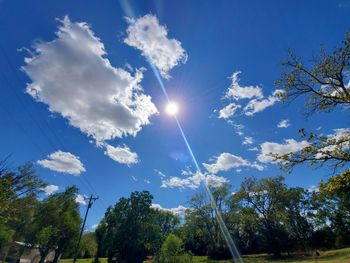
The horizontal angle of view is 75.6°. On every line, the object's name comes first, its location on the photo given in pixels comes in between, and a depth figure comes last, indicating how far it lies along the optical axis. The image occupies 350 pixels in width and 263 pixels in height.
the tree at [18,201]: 16.02
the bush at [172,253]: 22.44
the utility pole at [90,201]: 31.48
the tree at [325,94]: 10.33
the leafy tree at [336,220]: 40.41
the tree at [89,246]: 62.27
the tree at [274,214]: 45.19
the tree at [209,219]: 52.04
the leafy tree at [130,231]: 48.06
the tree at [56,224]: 38.28
